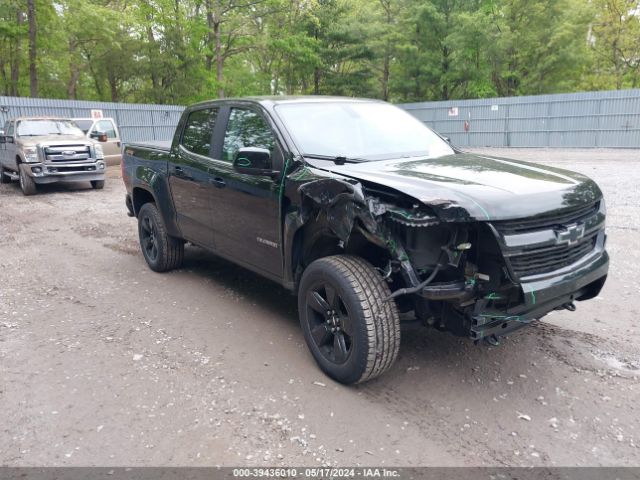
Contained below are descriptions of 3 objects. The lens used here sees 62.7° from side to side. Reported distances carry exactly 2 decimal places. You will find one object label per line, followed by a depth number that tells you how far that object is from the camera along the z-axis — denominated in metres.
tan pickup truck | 12.38
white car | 16.44
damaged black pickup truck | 2.96
